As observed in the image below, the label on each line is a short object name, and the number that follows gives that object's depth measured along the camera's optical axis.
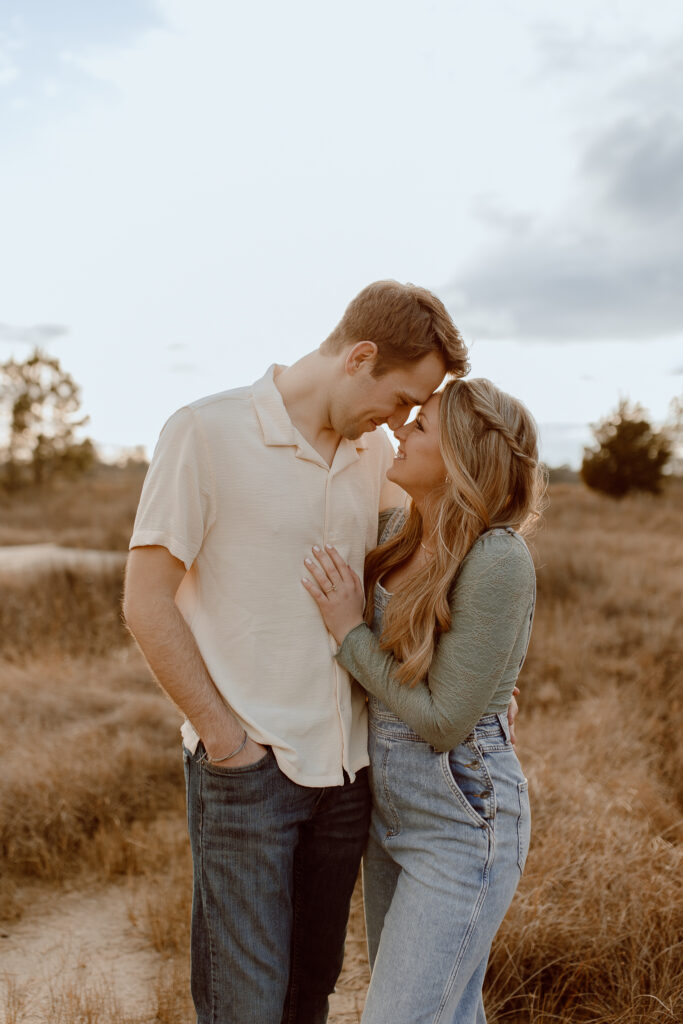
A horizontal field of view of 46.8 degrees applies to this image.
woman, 1.87
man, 1.92
